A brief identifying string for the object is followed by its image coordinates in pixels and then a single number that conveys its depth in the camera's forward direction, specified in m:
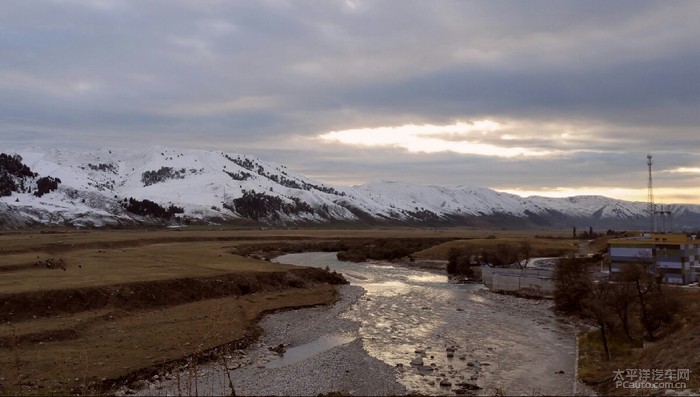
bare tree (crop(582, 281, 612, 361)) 38.42
